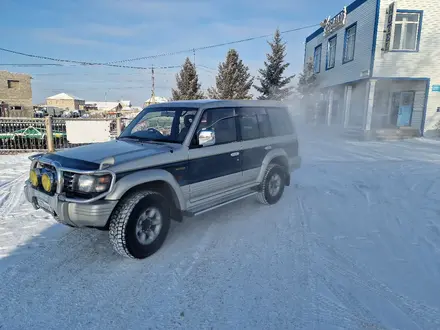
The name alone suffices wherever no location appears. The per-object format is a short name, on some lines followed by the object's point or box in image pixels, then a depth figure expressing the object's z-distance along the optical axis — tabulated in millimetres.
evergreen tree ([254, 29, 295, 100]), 26812
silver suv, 3264
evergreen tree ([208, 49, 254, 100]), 29391
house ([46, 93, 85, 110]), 83312
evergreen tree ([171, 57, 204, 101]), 30828
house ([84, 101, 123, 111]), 85500
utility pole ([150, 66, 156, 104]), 36241
